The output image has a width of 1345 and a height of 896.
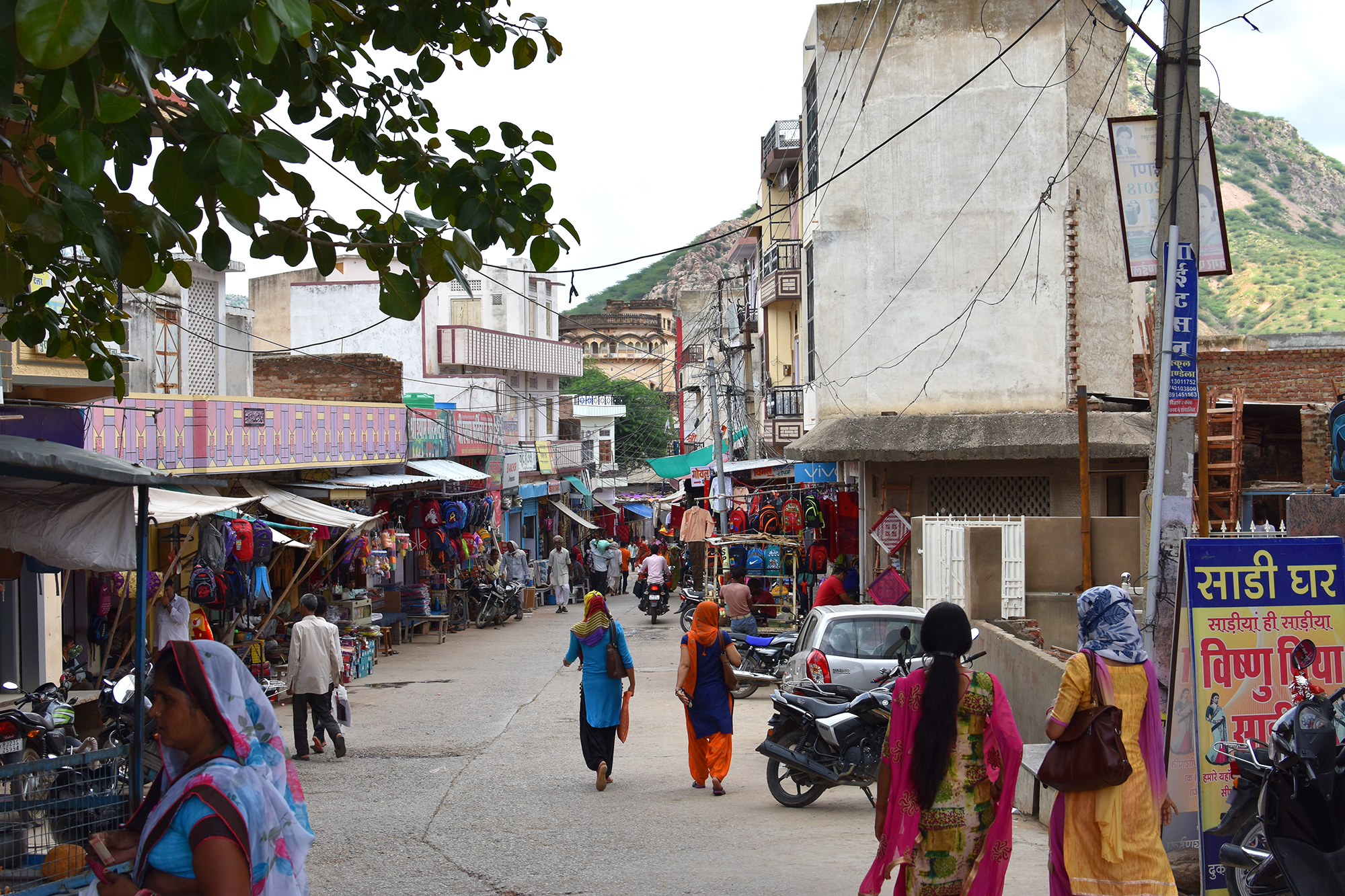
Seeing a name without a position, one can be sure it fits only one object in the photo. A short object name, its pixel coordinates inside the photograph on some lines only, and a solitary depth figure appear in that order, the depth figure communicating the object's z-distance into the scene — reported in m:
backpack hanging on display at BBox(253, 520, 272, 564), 14.21
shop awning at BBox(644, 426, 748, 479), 36.84
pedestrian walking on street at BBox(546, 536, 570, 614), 30.03
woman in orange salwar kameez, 9.38
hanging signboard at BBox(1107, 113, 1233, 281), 7.29
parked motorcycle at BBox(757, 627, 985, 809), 8.64
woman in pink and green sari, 4.85
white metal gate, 13.94
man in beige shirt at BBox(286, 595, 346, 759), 11.14
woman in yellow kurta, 4.97
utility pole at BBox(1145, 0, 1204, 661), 7.02
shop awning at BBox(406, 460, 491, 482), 22.94
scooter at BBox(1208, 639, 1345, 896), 4.77
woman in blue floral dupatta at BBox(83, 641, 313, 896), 3.15
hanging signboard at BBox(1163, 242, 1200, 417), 6.97
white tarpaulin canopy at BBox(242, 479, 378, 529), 14.98
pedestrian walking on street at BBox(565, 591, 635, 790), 9.69
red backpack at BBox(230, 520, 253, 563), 13.81
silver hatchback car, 11.38
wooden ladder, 17.38
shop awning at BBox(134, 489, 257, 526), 9.77
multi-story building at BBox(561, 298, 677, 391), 94.25
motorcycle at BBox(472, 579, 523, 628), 25.11
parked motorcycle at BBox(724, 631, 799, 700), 14.94
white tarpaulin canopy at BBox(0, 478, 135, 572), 6.81
